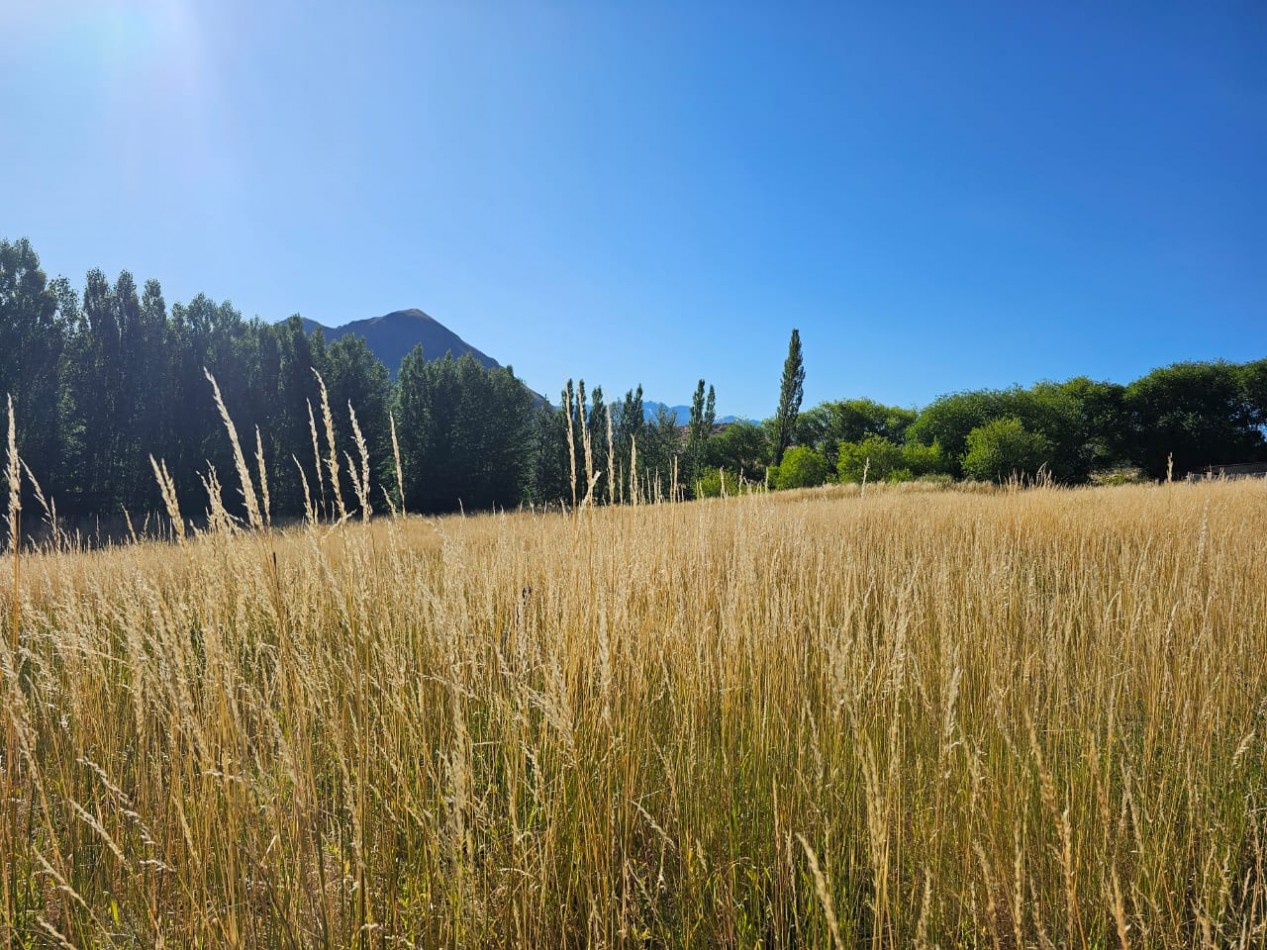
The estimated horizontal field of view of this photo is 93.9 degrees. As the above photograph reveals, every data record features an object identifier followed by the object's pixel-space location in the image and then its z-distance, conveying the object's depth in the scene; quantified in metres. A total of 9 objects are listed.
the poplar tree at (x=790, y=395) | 33.31
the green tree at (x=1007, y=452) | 25.75
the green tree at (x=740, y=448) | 41.53
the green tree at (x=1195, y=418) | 28.88
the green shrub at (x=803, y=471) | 30.41
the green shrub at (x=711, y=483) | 25.81
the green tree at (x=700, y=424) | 31.75
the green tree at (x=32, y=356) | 20.92
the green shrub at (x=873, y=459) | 27.48
